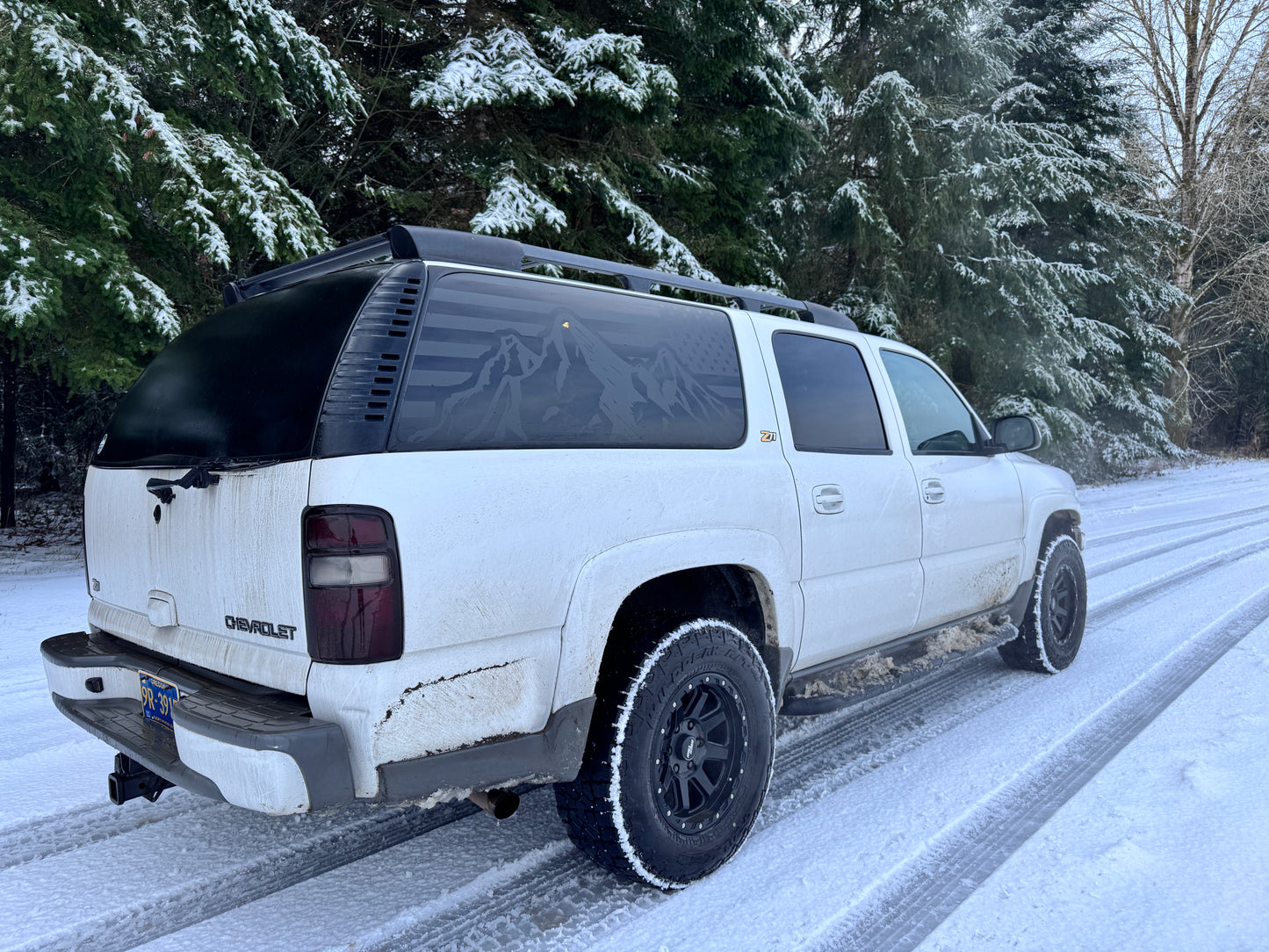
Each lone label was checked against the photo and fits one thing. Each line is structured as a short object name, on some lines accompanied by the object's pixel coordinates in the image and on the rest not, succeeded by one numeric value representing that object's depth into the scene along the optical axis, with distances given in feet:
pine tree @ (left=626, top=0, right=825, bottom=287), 34.73
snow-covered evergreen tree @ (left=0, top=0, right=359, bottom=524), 20.04
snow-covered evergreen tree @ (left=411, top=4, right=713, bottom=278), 28.66
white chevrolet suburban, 6.95
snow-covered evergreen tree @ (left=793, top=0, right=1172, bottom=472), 45.32
